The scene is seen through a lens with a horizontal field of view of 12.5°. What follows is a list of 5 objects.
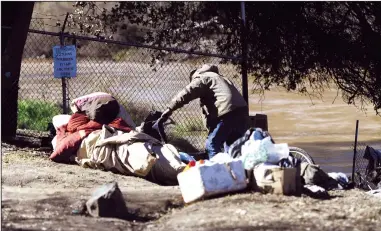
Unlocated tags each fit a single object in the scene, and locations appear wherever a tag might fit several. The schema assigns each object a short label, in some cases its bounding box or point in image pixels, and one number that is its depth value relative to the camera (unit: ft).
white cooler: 45.31
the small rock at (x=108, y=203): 43.19
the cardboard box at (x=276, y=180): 46.26
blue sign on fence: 64.94
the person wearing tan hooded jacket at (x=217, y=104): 59.45
